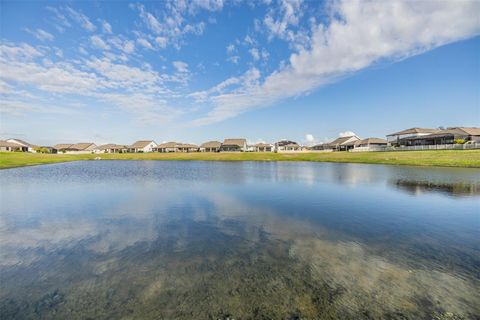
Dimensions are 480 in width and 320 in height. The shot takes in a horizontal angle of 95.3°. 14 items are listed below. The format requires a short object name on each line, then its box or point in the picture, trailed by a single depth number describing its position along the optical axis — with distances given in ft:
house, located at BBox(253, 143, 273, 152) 443.73
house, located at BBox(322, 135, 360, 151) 392.27
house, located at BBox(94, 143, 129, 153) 481.91
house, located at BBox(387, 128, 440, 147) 305.53
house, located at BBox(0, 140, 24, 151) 352.20
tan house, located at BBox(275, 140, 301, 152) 466.70
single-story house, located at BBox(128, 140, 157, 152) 449.89
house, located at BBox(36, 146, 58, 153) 418.31
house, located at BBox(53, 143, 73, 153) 456.94
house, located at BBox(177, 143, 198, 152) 442.09
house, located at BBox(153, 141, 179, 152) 451.07
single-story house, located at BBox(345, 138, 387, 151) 358.25
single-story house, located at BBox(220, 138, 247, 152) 411.95
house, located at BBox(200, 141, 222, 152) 430.61
